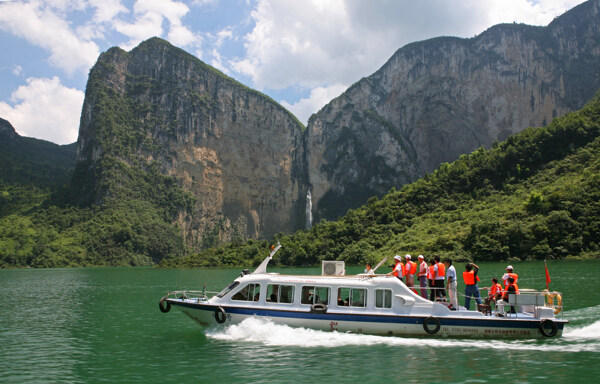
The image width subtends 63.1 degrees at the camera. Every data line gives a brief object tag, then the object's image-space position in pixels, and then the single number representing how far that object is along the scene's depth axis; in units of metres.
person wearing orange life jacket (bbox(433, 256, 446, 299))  19.03
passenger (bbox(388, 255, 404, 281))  19.39
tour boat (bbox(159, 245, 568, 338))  17.86
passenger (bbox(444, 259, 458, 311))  18.88
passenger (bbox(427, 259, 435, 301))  19.33
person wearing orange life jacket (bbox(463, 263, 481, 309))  18.80
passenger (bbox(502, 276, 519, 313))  18.61
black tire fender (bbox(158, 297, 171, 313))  21.08
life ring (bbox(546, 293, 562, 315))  18.26
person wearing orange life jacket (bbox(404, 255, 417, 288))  19.45
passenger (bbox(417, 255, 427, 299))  19.55
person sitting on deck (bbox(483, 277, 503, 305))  19.04
